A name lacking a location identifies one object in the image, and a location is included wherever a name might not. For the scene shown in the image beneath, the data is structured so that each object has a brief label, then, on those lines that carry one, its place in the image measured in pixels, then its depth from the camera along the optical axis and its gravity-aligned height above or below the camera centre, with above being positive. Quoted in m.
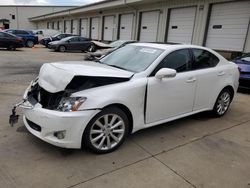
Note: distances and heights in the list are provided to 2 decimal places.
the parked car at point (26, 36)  17.51 +0.29
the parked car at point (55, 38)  18.51 +0.32
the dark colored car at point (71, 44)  15.86 -0.12
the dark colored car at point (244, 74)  5.86 -0.54
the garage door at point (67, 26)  27.00 +2.31
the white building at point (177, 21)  9.35 +1.82
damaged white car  2.36 -0.65
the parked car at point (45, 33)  22.66 +0.93
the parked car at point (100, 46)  10.13 -0.13
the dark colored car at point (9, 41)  13.46 -0.22
